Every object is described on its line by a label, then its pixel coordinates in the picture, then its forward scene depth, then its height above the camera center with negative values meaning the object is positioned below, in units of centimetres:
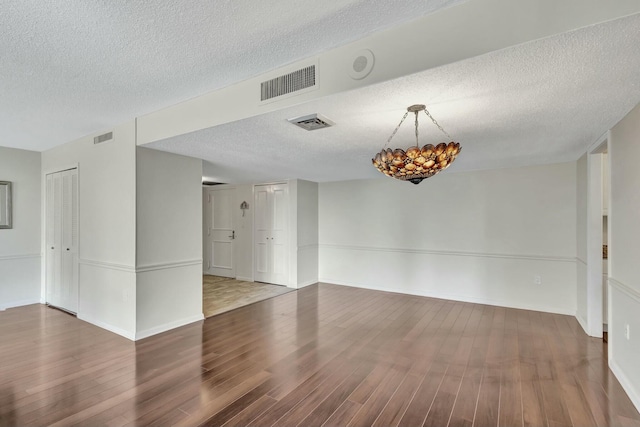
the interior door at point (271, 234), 624 -42
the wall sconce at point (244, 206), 680 +19
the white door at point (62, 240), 423 -37
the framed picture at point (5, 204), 449 +17
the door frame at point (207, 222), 731 -19
